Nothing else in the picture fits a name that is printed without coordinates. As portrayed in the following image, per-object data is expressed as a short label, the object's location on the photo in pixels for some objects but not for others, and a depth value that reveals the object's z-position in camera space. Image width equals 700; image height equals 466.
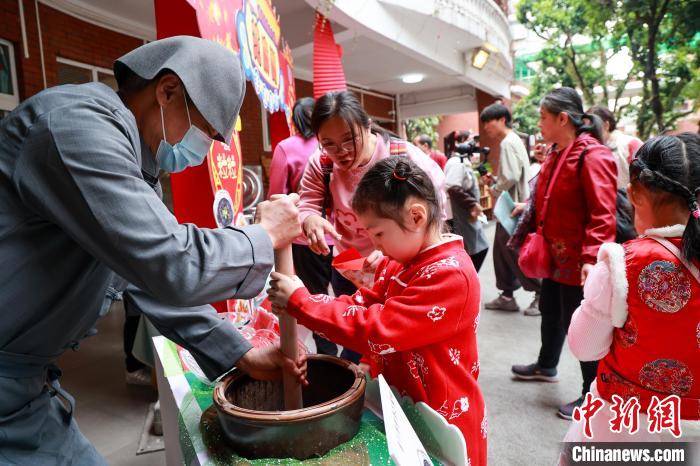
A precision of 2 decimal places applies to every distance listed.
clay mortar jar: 0.99
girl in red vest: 1.42
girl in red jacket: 1.20
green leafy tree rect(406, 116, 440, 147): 15.27
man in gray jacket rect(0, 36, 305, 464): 0.87
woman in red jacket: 2.35
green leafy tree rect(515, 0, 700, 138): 8.60
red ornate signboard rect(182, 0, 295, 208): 2.22
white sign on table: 0.77
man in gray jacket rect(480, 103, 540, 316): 4.39
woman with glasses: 1.93
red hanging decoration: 3.96
